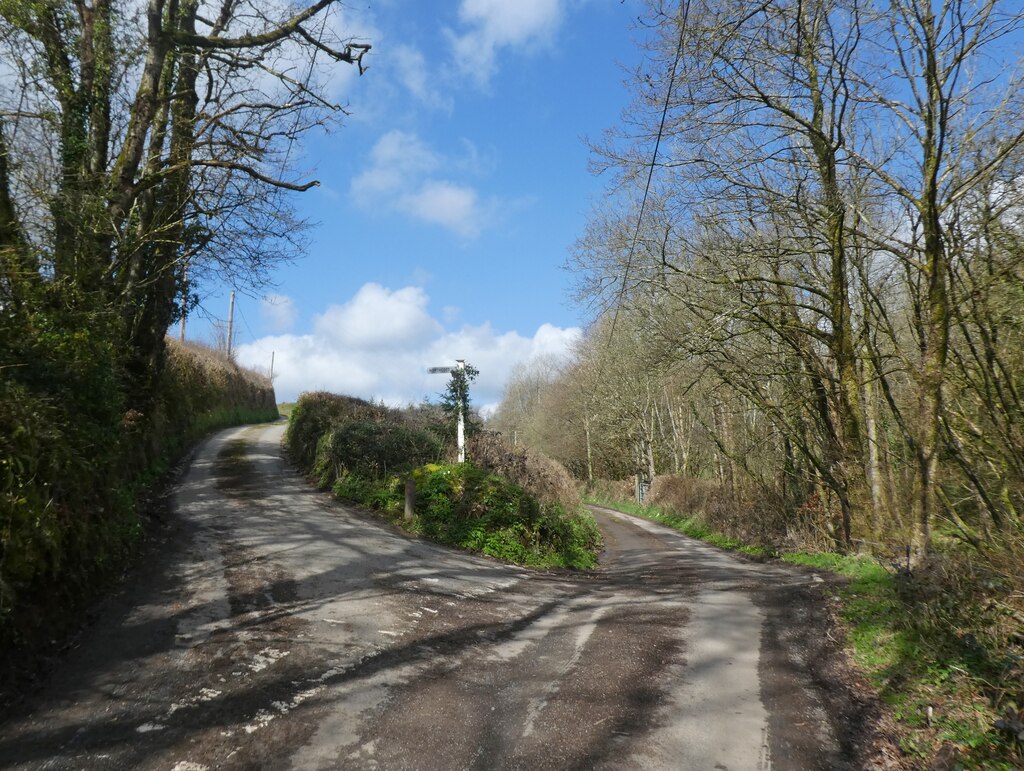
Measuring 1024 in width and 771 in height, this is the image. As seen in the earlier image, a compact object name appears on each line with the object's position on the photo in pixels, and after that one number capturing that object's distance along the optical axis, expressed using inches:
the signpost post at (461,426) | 601.0
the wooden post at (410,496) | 560.0
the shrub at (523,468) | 645.9
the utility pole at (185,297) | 677.3
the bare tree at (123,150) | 384.8
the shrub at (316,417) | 765.9
